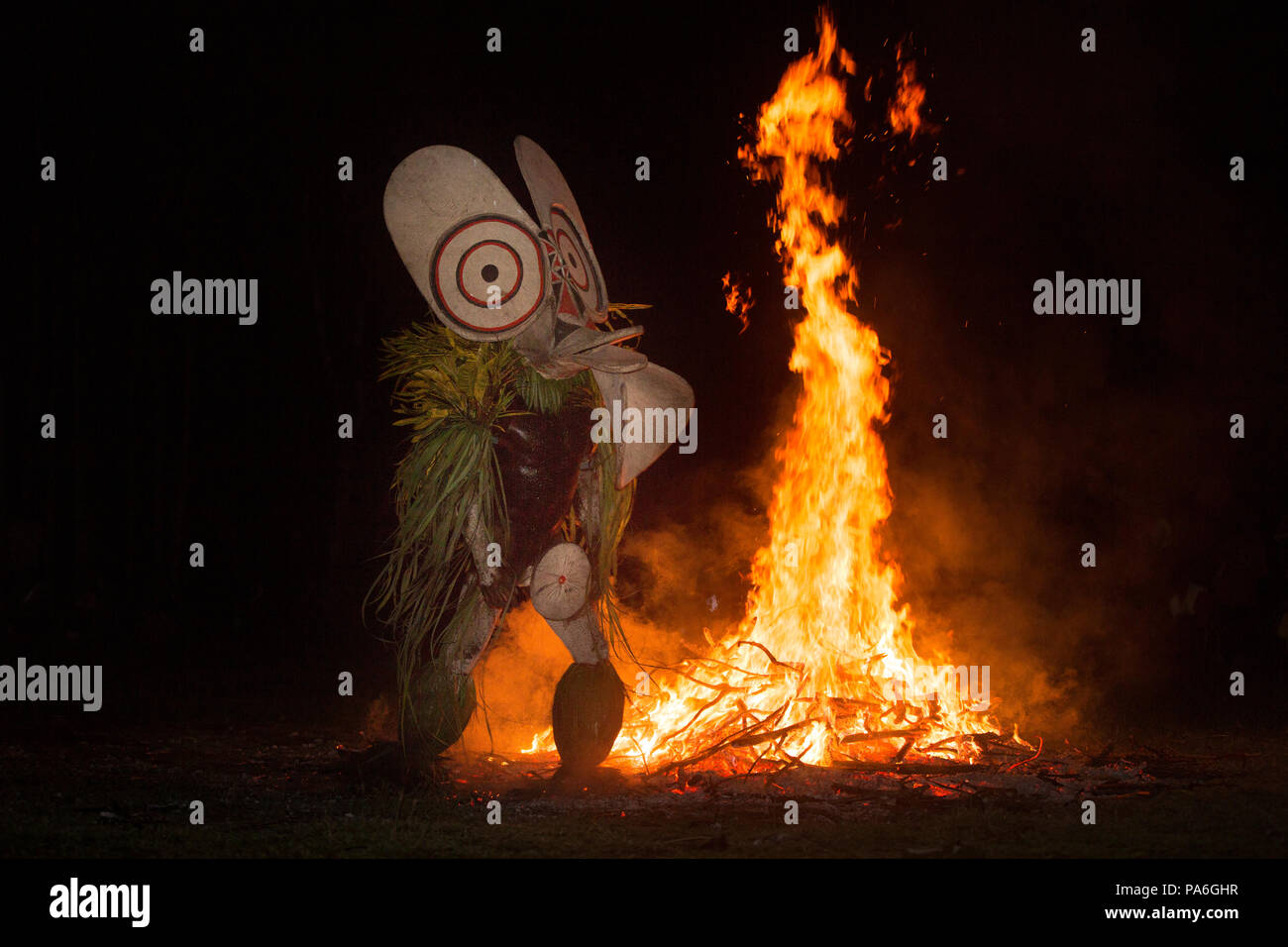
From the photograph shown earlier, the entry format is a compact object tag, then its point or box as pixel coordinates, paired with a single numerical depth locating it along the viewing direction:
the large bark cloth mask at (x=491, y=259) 5.46
